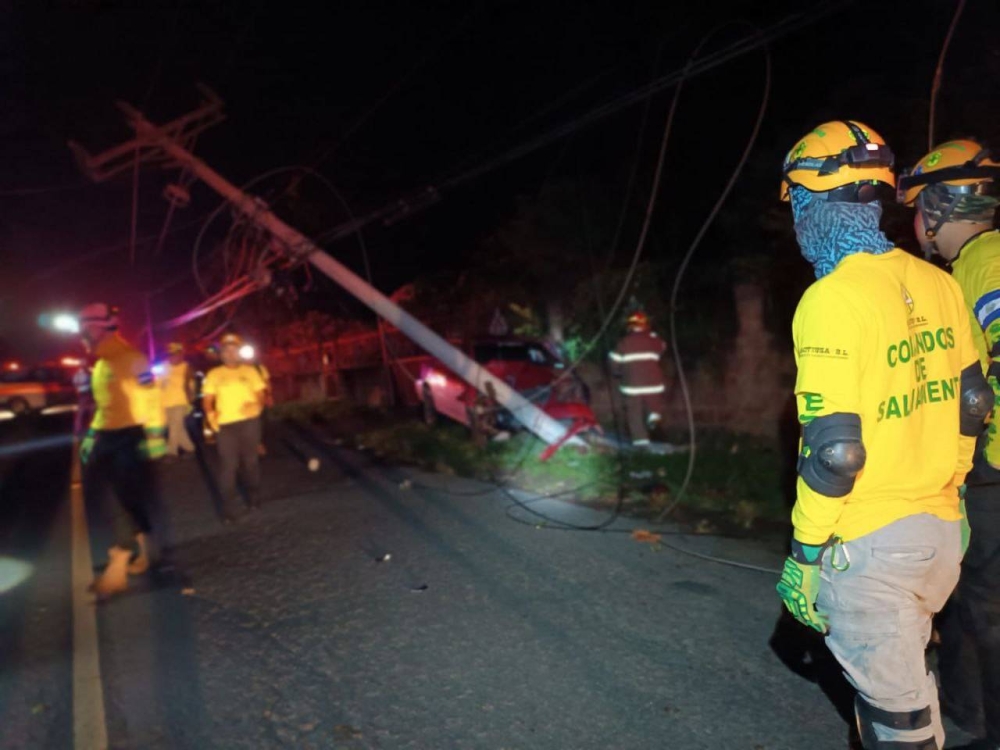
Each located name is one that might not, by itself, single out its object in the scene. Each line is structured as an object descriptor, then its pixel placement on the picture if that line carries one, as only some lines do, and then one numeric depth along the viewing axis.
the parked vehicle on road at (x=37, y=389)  24.98
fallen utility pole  10.37
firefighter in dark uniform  9.34
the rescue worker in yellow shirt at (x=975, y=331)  2.58
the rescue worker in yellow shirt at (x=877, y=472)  1.88
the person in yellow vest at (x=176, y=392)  11.27
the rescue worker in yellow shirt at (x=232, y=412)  7.39
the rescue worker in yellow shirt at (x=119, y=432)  5.40
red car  10.66
